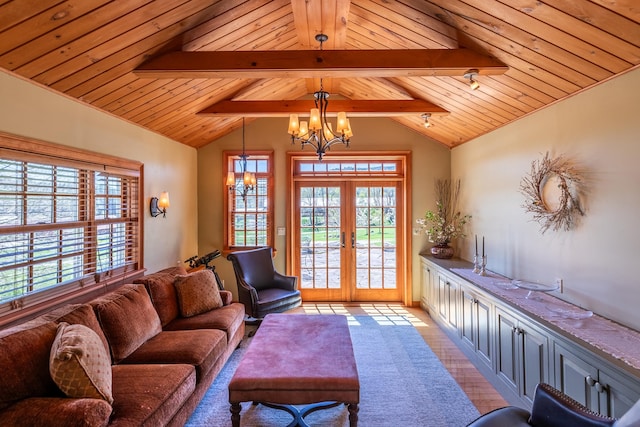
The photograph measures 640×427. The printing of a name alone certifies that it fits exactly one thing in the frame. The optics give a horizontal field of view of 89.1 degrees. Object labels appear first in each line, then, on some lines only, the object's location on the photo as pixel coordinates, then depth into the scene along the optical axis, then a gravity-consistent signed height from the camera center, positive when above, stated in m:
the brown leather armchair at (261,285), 4.00 -0.96
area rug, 2.42 -1.53
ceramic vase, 4.67 -0.54
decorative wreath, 2.52 +0.17
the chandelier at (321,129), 3.06 +0.80
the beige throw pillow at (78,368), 1.71 -0.82
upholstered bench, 2.06 -1.05
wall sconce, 3.94 +0.13
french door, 5.34 -0.38
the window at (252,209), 5.27 +0.09
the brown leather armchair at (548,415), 1.54 -1.02
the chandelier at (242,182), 4.66 +0.48
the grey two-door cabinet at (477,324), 2.97 -1.10
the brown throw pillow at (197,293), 3.29 -0.82
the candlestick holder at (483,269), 3.52 -0.62
